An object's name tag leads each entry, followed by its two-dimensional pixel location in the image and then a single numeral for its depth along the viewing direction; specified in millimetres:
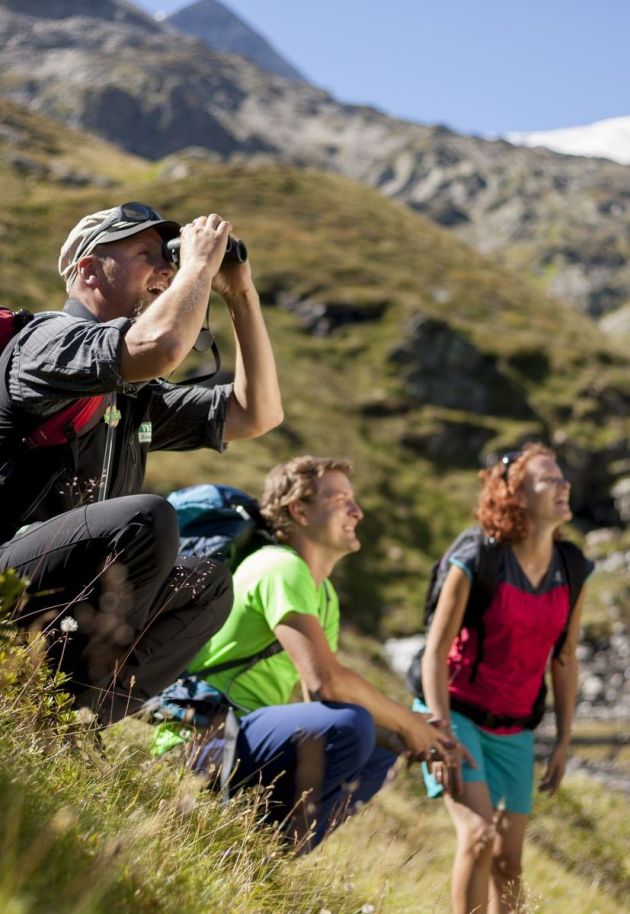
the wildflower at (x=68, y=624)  2889
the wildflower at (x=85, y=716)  2875
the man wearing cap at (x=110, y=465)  2914
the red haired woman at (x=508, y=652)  4809
